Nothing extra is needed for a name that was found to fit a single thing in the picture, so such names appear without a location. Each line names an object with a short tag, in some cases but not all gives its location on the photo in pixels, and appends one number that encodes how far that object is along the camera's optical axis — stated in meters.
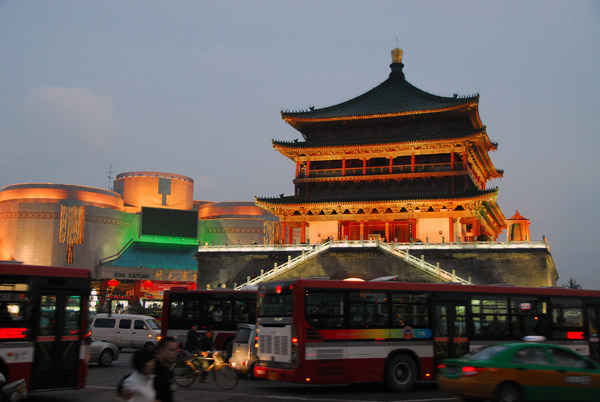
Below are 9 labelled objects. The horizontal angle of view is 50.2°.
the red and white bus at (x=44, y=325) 12.16
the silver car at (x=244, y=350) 16.58
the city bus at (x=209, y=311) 21.44
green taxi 10.43
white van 26.27
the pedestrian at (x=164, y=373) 7.04
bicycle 14.20
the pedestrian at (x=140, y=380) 6.35
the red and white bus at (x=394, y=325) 13.86
